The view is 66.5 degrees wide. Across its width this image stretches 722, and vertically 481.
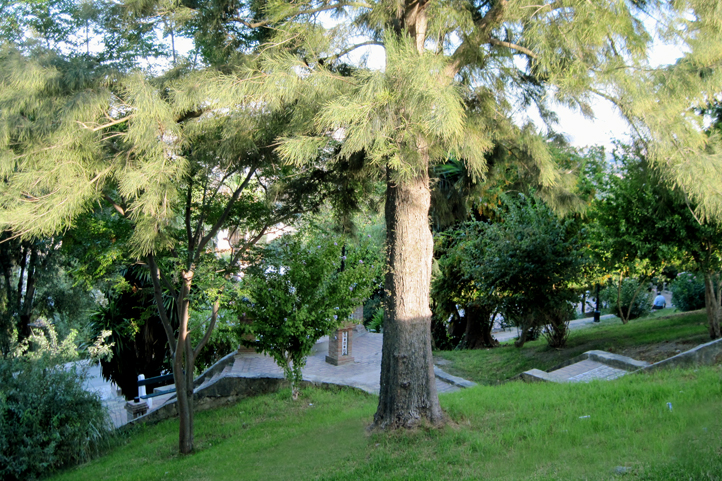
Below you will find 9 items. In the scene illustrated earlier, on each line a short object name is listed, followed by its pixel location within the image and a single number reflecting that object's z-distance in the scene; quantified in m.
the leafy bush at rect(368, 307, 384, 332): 21.18
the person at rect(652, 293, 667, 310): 23.55
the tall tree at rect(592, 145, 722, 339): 9.08
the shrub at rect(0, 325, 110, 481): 8.48
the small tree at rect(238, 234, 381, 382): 8.52
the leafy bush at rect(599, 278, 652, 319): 17.69
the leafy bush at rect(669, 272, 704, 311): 16.78
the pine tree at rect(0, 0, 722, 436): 5.16
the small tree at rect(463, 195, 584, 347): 11.44
